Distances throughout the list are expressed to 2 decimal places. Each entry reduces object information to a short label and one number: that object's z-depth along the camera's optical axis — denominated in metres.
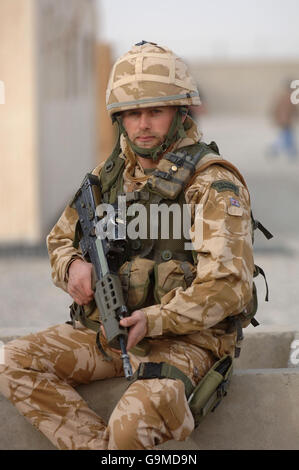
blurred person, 45.53
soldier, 6.71
